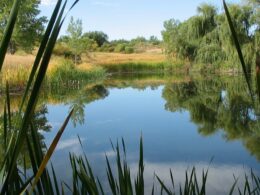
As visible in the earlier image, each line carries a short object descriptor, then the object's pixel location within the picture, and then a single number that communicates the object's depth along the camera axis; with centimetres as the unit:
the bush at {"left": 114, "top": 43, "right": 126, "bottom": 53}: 5024
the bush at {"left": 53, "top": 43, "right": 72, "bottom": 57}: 3106
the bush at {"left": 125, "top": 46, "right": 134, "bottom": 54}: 4949
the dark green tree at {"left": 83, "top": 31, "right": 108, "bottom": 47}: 5161
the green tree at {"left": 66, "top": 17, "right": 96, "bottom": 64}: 2720
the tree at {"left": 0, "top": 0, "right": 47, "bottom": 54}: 1950
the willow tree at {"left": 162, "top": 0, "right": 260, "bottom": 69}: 1886
